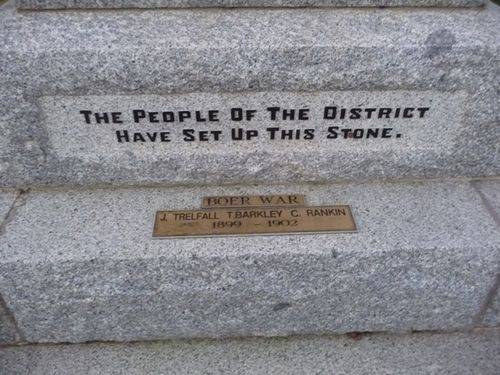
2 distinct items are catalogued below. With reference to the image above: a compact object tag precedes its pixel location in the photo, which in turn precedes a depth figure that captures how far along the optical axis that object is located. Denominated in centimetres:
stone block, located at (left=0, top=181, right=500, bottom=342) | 67
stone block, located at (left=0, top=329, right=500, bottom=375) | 73
